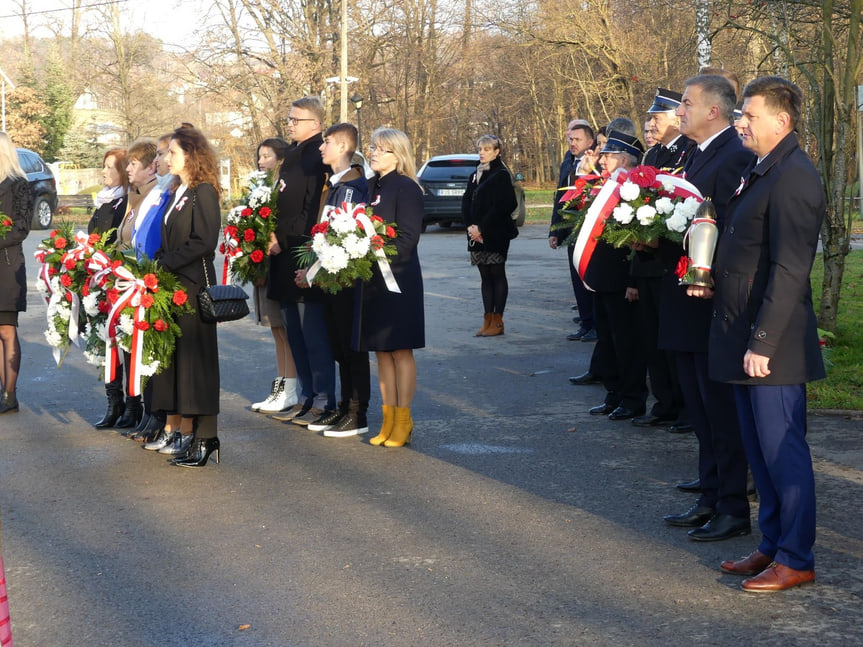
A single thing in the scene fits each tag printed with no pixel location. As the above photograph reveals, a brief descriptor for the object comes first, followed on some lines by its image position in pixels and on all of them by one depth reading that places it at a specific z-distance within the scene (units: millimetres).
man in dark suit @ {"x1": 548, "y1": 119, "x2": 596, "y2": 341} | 10508
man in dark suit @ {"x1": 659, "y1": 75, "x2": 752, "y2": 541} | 5336
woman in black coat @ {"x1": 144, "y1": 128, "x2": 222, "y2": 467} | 6934
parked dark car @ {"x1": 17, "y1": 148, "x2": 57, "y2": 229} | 27109
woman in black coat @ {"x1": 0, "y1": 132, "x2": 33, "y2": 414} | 8555
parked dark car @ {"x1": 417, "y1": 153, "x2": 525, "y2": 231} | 25531
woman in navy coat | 7270
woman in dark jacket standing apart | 11570
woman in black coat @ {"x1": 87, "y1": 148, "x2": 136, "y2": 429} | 8141
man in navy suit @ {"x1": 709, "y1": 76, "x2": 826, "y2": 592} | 4527
